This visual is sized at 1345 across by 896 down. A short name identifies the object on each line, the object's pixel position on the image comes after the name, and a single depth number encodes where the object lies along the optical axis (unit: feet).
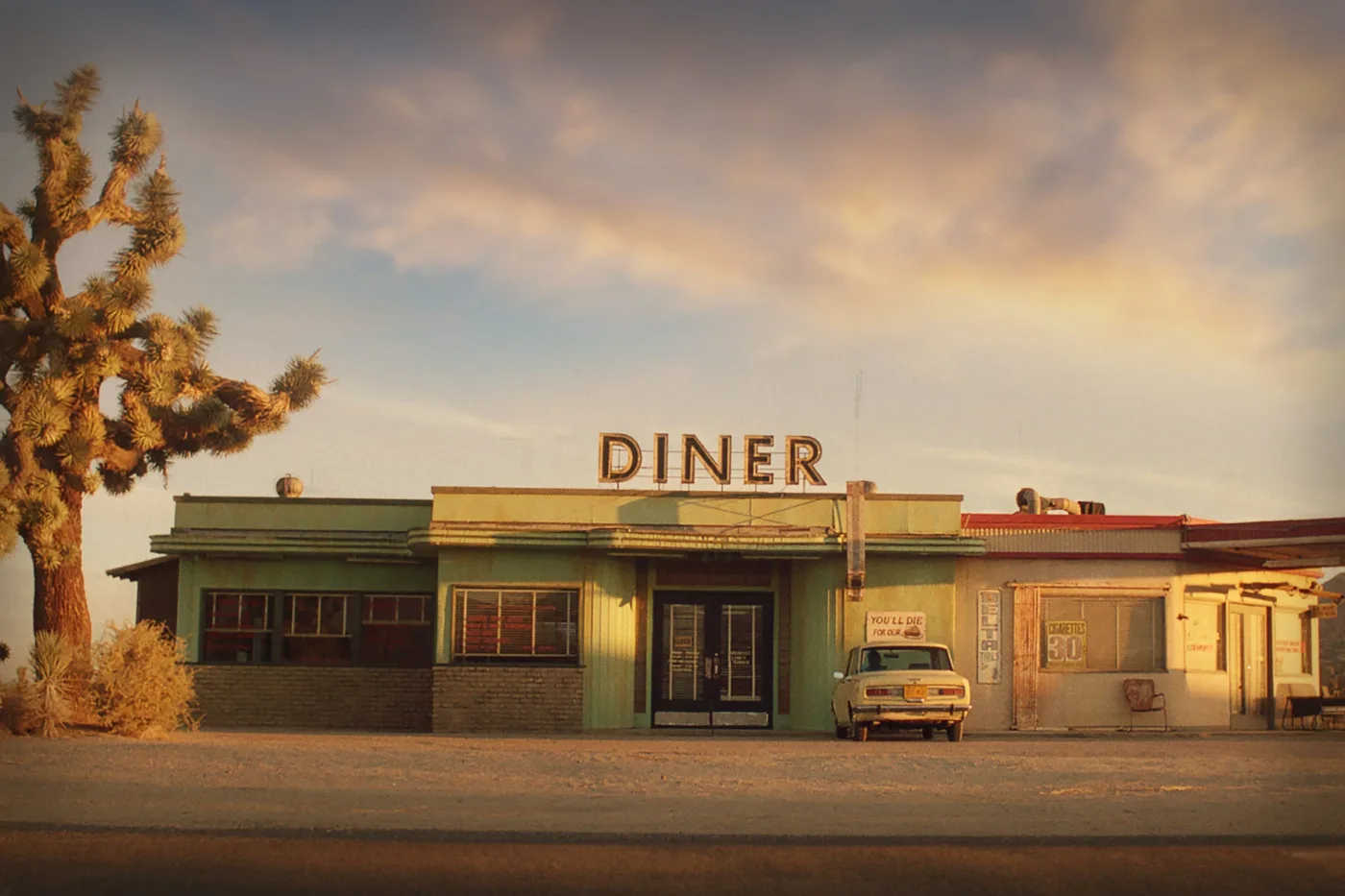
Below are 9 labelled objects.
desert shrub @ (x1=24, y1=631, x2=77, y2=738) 65.57
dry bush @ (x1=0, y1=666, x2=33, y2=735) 65.41
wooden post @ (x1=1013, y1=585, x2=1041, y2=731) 88.94
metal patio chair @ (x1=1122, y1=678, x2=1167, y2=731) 89.51
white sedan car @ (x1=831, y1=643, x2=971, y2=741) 76.23
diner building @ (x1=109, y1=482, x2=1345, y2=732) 85.46
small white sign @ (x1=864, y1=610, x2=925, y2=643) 87.35
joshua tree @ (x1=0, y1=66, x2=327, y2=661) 68.80
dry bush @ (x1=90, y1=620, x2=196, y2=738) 67.05
